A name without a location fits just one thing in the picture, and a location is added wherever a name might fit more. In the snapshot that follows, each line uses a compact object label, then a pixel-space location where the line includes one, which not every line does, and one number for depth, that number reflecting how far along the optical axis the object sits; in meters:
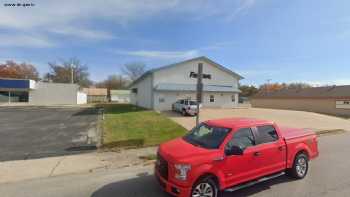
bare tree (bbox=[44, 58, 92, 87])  74.38
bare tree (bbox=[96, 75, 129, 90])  89.31
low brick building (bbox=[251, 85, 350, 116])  32.97
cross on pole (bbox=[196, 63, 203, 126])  7.86
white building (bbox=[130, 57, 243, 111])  25.92
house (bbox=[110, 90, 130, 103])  73.35
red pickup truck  4.37
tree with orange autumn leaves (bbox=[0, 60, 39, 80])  64.06
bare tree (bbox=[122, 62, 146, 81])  84.99
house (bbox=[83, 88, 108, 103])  69.11
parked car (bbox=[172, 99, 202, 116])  20.94
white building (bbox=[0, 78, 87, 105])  39.16
